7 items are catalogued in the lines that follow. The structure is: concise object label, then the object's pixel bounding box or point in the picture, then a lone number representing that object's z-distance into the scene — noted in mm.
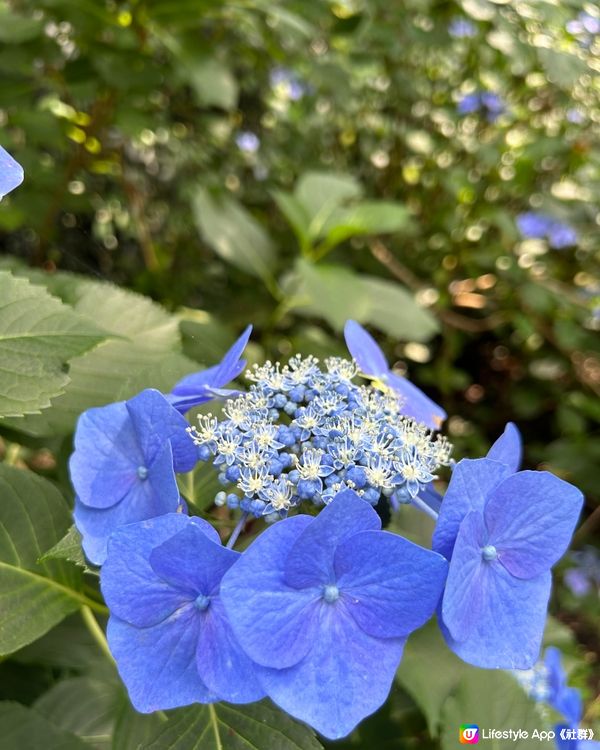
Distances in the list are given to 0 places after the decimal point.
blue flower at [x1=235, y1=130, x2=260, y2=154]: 560
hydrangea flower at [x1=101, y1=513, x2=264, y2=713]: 112
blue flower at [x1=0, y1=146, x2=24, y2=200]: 119
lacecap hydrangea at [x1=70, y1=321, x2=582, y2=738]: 109
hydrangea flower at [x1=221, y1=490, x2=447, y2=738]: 107
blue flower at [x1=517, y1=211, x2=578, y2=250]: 581
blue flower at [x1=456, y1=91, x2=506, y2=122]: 578
